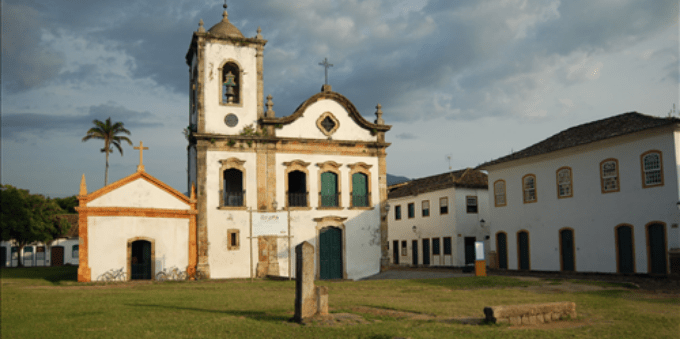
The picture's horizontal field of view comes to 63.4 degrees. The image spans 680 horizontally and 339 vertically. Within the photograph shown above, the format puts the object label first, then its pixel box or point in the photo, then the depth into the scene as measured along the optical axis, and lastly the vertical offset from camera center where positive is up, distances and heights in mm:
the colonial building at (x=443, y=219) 37219 +42
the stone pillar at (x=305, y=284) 10492 -1192
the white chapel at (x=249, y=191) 23734 +1534
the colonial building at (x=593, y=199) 21594 +764
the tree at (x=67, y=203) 62000 +2804
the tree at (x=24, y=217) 41344 +902
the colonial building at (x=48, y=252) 50406 -2166
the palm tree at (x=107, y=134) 48344 +8214
